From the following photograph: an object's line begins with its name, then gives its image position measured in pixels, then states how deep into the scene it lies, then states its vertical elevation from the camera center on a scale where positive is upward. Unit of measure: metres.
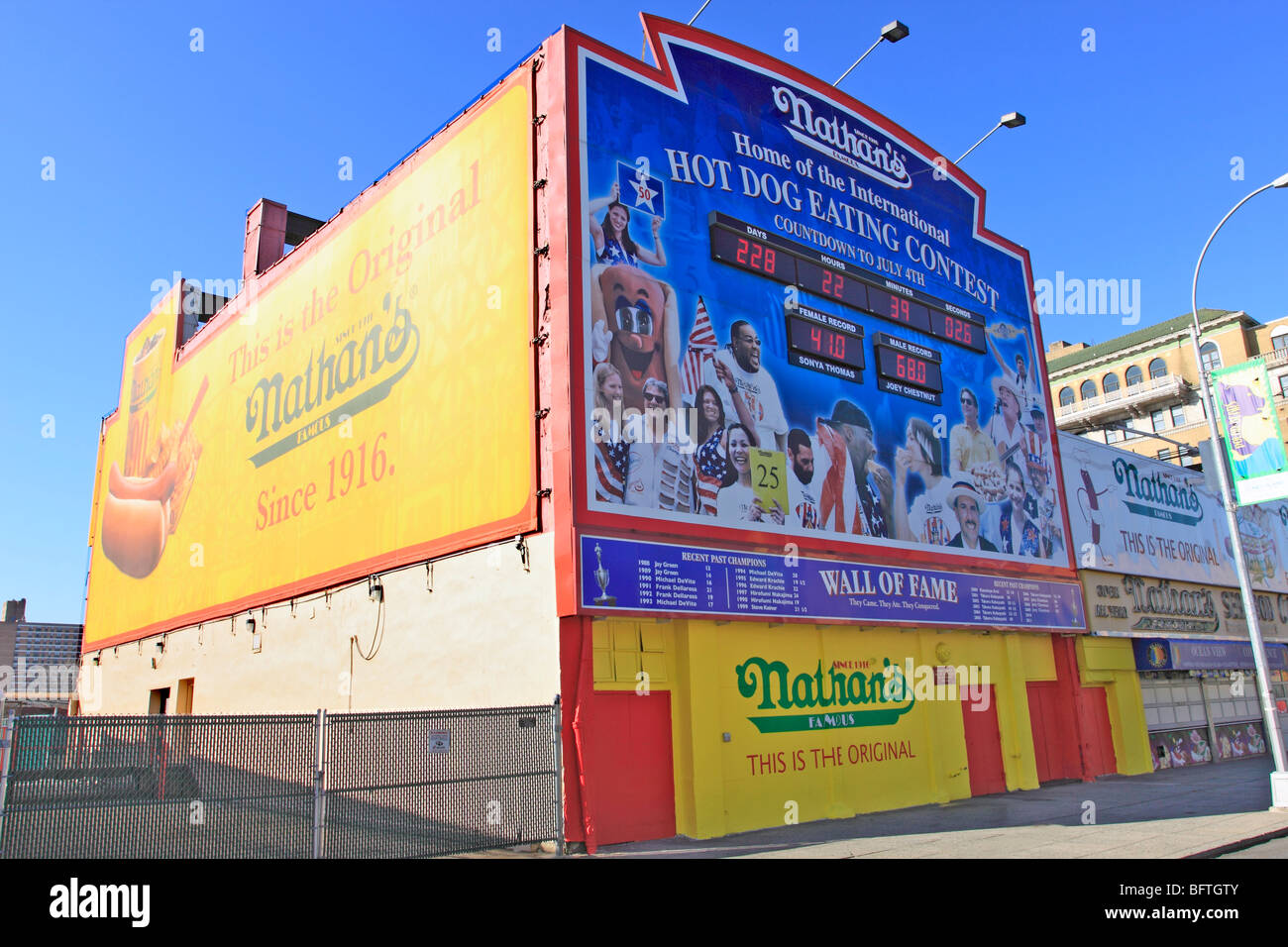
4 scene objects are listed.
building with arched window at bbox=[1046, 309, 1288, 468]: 64.31 +21.36
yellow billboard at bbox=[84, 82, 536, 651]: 17.25 +7.19
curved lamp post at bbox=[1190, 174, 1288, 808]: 16.05 +0.64
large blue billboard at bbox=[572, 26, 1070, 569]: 16.22 +7.50
